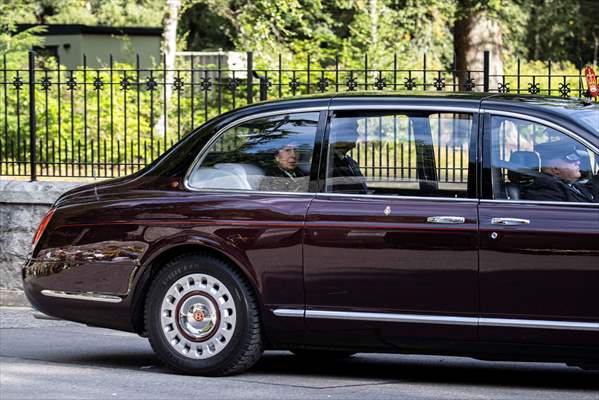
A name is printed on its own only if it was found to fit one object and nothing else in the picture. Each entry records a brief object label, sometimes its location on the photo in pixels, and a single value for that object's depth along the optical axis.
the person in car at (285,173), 15.34
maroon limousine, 14.15
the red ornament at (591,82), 16.94
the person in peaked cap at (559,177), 14.27
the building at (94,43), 76.19
